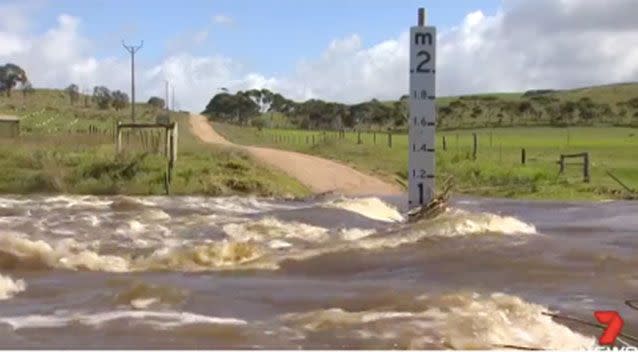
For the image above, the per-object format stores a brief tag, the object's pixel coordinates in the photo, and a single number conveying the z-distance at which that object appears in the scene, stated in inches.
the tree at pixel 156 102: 5291.3
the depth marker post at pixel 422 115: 513.7
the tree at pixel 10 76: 4783.5
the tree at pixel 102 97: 4552.2
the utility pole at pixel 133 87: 2076.8
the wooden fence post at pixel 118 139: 1200.2
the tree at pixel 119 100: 4554.6
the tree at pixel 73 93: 4933.1
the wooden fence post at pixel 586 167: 1192.2
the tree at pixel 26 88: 4898.1
